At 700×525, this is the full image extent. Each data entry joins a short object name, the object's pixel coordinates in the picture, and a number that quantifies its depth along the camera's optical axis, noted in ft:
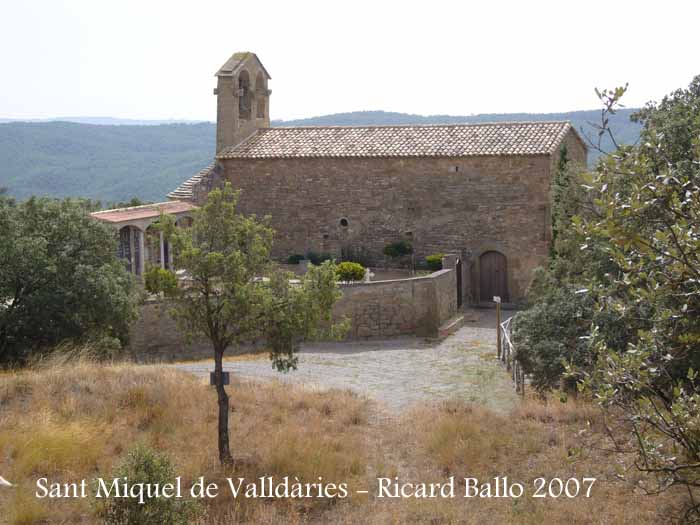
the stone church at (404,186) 84.24
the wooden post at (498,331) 64.34
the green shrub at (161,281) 39.24
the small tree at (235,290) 39.22
